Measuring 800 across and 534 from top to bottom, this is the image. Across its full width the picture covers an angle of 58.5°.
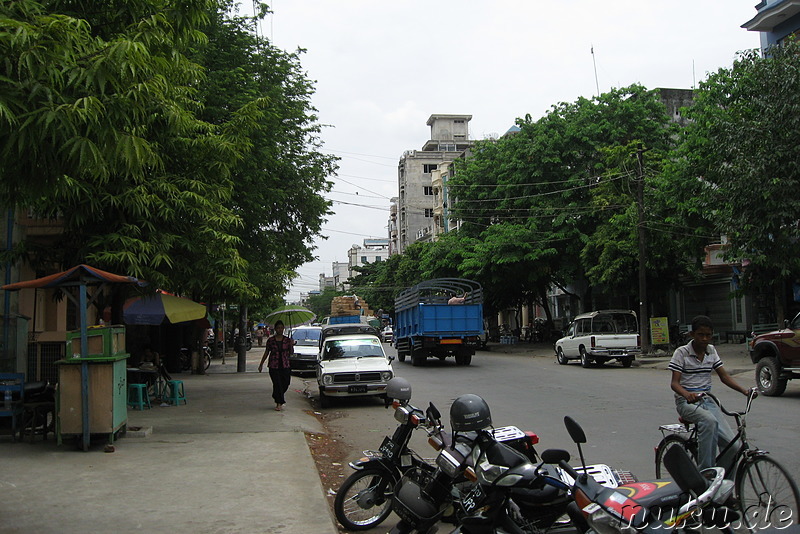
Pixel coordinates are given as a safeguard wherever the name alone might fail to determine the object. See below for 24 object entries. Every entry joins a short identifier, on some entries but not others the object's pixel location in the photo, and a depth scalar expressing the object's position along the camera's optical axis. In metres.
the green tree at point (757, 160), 19.62
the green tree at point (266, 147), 16.47
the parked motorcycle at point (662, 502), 3.78
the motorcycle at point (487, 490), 4.44
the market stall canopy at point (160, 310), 15.60
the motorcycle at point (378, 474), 6.38
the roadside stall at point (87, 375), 9.40
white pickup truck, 24.78
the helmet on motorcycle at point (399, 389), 6.41
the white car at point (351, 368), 15.33
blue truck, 26.33
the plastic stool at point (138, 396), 13.77
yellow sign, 27.31
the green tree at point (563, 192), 33.00
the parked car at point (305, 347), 24.16
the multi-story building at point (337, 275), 169.35
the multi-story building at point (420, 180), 94.88
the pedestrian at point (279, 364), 14.07
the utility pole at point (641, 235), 26.62
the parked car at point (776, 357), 13.79
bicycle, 5.44
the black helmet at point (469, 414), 5.00
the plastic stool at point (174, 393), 14.91
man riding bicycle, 6.25
